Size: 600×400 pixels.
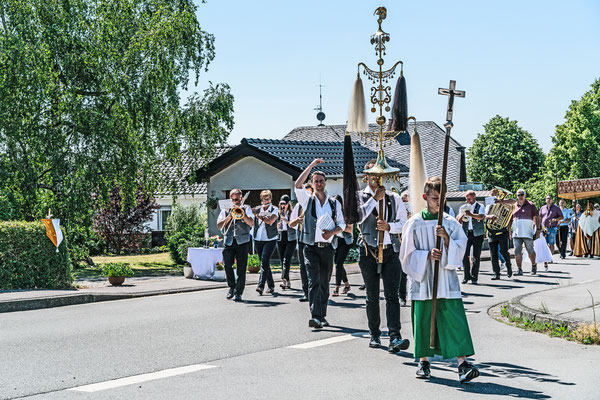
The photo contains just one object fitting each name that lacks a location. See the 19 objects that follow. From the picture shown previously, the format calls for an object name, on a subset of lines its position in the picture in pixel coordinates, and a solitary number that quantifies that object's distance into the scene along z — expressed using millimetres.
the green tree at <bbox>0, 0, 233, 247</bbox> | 23094
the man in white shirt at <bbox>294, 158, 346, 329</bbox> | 10961
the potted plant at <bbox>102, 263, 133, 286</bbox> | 17875
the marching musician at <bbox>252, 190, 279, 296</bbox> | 15898
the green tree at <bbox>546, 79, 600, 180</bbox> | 57375
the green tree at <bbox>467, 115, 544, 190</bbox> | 71312
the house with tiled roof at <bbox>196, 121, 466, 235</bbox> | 28250
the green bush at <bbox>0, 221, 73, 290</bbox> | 15586
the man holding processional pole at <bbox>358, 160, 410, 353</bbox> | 9242
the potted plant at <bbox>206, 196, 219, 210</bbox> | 28922
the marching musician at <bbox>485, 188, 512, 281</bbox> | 18281
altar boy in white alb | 7488
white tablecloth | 19219
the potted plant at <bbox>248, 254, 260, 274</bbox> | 21141
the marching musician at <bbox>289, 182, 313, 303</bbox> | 11707
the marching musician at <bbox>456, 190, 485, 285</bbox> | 17031
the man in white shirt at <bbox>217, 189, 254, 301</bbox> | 14883
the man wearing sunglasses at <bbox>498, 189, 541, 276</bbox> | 18906
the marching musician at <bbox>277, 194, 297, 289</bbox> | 16547
